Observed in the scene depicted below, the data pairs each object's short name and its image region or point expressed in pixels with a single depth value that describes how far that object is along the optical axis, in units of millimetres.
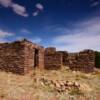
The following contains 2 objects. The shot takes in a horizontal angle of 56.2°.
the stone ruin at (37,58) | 6488
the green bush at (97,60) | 12428
